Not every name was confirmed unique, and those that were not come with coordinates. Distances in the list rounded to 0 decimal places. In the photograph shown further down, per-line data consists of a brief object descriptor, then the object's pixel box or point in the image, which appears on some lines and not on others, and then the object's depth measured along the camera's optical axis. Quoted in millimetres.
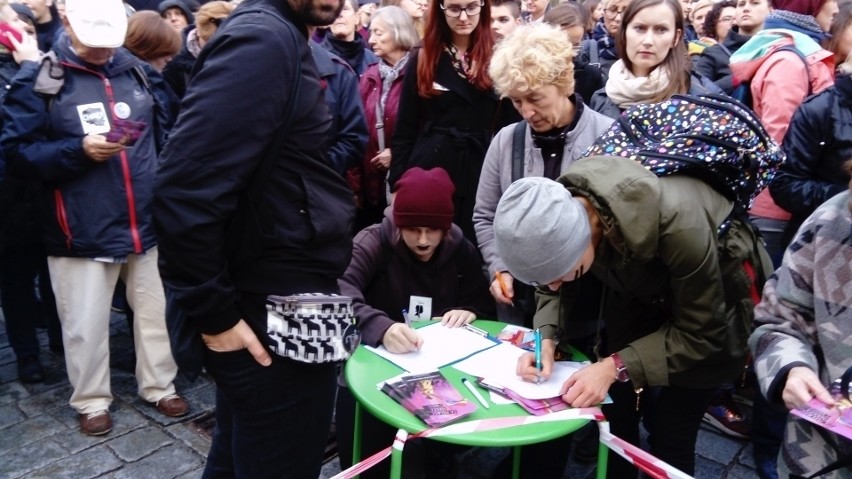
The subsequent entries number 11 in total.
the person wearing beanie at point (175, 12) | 5895
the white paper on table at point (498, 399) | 2053
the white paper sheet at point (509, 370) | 2098
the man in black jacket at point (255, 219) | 1438
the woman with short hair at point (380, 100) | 4137
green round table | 1850
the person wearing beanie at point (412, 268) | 2684
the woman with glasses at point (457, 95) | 3316
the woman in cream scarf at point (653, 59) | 3062
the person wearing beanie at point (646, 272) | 1652
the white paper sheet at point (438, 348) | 2303
